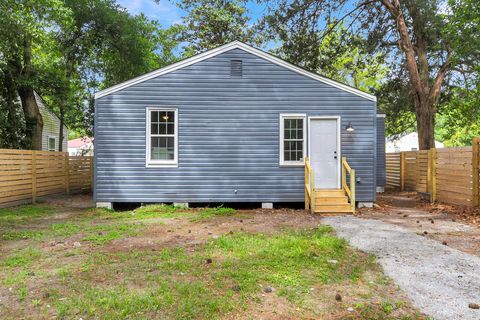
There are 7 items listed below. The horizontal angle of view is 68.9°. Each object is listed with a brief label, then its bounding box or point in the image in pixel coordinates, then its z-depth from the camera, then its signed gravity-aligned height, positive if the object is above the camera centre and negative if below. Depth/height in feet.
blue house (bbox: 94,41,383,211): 30.99 +2.97
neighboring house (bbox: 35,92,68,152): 63.00 +6.50
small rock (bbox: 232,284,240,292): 11.39 -4.08
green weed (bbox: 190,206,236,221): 26.19 -3.96
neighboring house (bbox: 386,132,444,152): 145.07 +9.16
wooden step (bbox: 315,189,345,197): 29.53 -2.44
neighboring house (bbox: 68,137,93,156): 146.47 +7.65
